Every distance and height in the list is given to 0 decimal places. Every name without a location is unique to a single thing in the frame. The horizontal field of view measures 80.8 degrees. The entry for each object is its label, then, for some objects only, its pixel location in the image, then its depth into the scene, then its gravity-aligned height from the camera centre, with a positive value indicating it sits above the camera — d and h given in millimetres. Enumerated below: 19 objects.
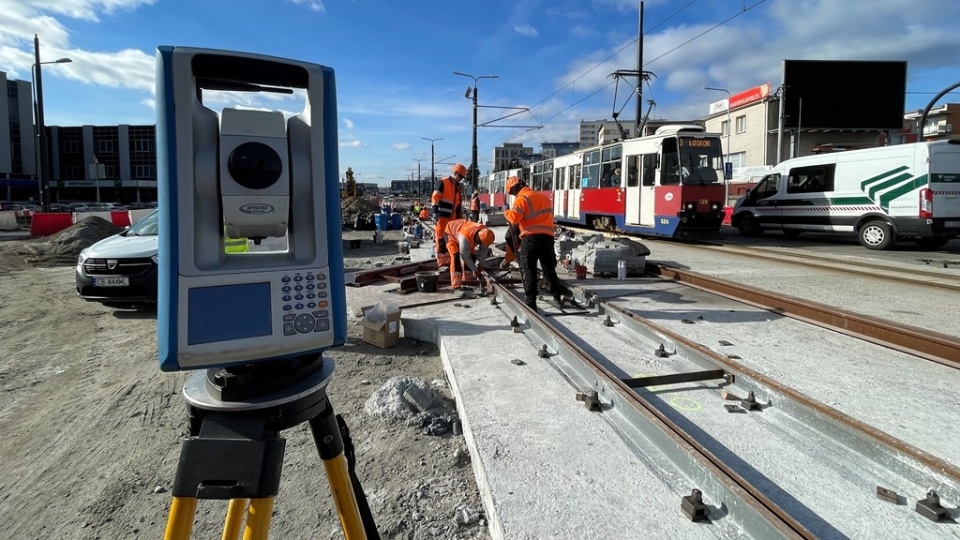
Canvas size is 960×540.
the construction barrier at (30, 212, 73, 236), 19547 -107
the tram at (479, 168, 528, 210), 31247 +2205
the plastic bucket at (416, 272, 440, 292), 8245 -872
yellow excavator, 31600 +1985
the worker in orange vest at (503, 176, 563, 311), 6680 -134
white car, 7398 -730
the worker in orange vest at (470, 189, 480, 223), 18631 +518
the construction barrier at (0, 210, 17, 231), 24469 +31
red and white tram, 14516 +1099
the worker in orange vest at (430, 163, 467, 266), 9297 +322
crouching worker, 7816 -299
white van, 12641 +752
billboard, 41156 +9587
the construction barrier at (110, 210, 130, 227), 20683 +137
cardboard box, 5754 -1115
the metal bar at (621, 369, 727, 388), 3879 -1095
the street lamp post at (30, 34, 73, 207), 20078 +4007
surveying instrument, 1393 -139
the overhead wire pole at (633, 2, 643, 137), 21817 +6200
